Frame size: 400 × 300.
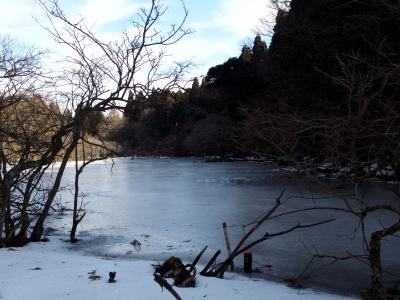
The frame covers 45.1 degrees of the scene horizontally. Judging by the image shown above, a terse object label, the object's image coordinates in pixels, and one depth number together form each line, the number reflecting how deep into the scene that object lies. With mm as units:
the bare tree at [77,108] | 9117
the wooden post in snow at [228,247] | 7721
